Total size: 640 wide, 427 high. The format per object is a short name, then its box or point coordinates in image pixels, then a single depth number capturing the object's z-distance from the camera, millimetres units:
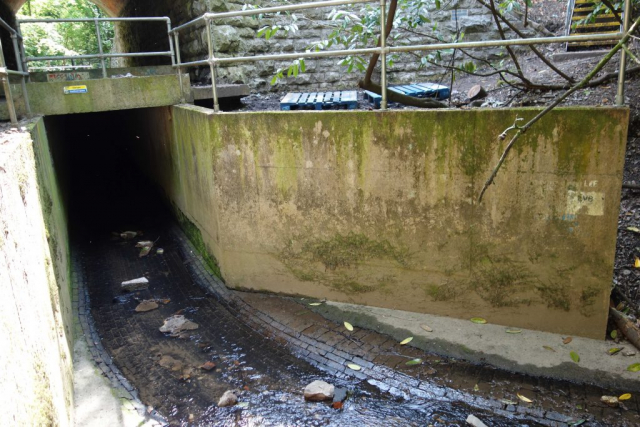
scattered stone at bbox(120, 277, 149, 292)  5645
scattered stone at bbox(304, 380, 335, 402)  3666
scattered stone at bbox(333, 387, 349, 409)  3686
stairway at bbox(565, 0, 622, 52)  7496
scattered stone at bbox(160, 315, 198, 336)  4707
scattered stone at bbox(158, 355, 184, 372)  4130
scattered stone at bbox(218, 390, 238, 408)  3662
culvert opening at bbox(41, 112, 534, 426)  3551
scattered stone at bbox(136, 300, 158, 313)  5125
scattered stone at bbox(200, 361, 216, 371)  4087
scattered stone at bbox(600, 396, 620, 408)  3441
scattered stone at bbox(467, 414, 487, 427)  3344
